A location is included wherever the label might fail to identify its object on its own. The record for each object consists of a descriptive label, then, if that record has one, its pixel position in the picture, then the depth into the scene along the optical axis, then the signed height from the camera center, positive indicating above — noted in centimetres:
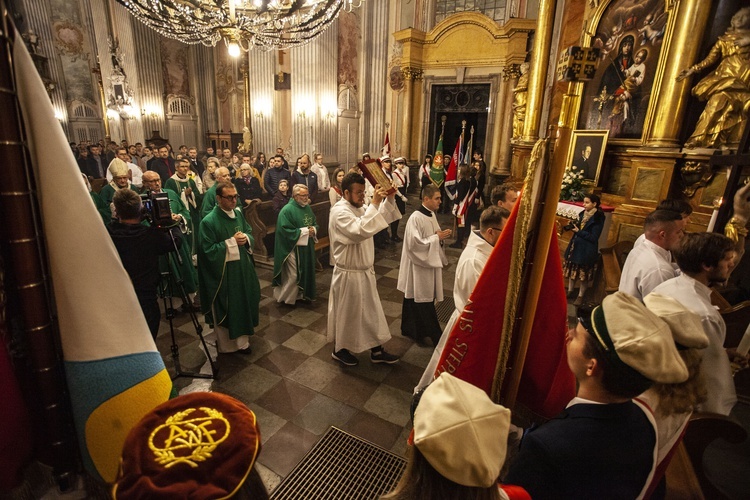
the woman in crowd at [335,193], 771 -89
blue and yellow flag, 88 -42
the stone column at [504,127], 1265 +101
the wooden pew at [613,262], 477 -144
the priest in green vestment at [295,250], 550 -149
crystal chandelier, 513 +182
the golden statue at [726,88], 589 +127
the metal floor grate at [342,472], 263 -235
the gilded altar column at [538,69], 950 +232
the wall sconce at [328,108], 1210 +130
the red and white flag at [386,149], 875 +5
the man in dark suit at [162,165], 866 -55
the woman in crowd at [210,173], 812 -64
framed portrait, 799 +19
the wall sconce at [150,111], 1665 +128
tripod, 363 -221
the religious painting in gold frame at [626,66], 727 +193
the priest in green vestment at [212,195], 595 -81
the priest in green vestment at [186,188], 665 -82
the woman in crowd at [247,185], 847 -91
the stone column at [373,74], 1377 +286
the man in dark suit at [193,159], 1033 -47
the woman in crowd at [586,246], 575 -128
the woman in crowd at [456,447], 87 -67
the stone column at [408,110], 1390 +157
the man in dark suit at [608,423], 118 -85
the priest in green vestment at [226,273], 406 -140
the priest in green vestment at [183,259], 486 -150
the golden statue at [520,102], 1100 +161
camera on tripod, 314 -60
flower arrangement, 769 -54
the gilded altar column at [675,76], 642 +157
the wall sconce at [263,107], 1238 +124
